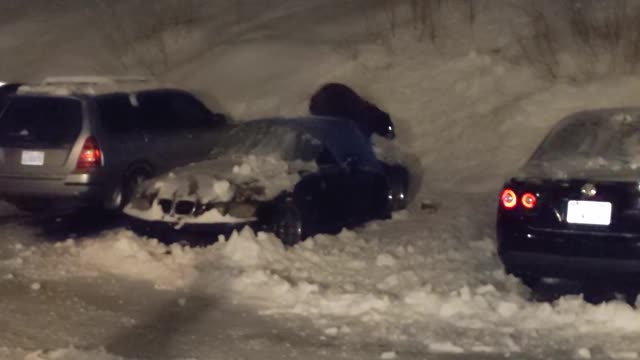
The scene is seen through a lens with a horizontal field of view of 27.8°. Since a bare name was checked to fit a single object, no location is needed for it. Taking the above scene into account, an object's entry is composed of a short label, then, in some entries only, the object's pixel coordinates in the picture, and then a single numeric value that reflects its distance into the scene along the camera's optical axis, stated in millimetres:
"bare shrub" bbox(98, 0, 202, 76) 27922
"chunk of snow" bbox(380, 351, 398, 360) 8695
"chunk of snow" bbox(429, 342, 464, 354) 8955
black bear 20203
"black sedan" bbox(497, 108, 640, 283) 9719
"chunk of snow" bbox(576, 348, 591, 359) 8719
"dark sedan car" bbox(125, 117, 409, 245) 12312
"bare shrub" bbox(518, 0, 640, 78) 22234
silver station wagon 14891
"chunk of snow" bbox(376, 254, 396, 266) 11784
